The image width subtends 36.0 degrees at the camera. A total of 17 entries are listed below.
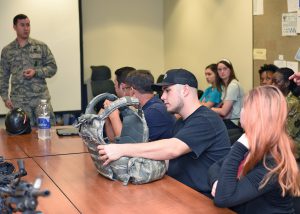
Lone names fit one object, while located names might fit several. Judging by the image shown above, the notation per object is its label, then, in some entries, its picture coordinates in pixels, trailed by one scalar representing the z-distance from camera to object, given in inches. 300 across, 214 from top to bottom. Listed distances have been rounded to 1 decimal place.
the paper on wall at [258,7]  210.4
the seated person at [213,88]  226.8
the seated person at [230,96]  212.5
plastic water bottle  140.9
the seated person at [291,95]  154.0
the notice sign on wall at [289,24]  192.7
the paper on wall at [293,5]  189.9
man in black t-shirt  89.2
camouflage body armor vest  88.1
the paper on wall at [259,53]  212.1
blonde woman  71.1
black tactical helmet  147.8
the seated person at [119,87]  137.9
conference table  75.9
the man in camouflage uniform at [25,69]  202.8
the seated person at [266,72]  195.9
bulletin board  196.9
